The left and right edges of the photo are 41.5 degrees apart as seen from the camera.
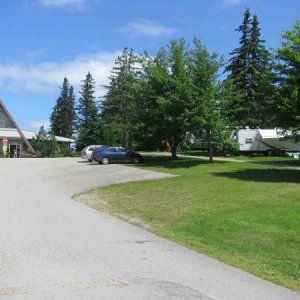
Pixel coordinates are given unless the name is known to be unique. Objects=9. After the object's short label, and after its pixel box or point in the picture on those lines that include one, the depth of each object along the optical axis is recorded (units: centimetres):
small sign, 4758
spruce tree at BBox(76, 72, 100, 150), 6344
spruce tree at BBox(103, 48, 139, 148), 6383
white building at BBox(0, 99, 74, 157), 4965
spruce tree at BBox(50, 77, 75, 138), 9180
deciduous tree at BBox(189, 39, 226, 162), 2780
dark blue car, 3157
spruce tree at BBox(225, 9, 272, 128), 5181
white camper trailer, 4211
